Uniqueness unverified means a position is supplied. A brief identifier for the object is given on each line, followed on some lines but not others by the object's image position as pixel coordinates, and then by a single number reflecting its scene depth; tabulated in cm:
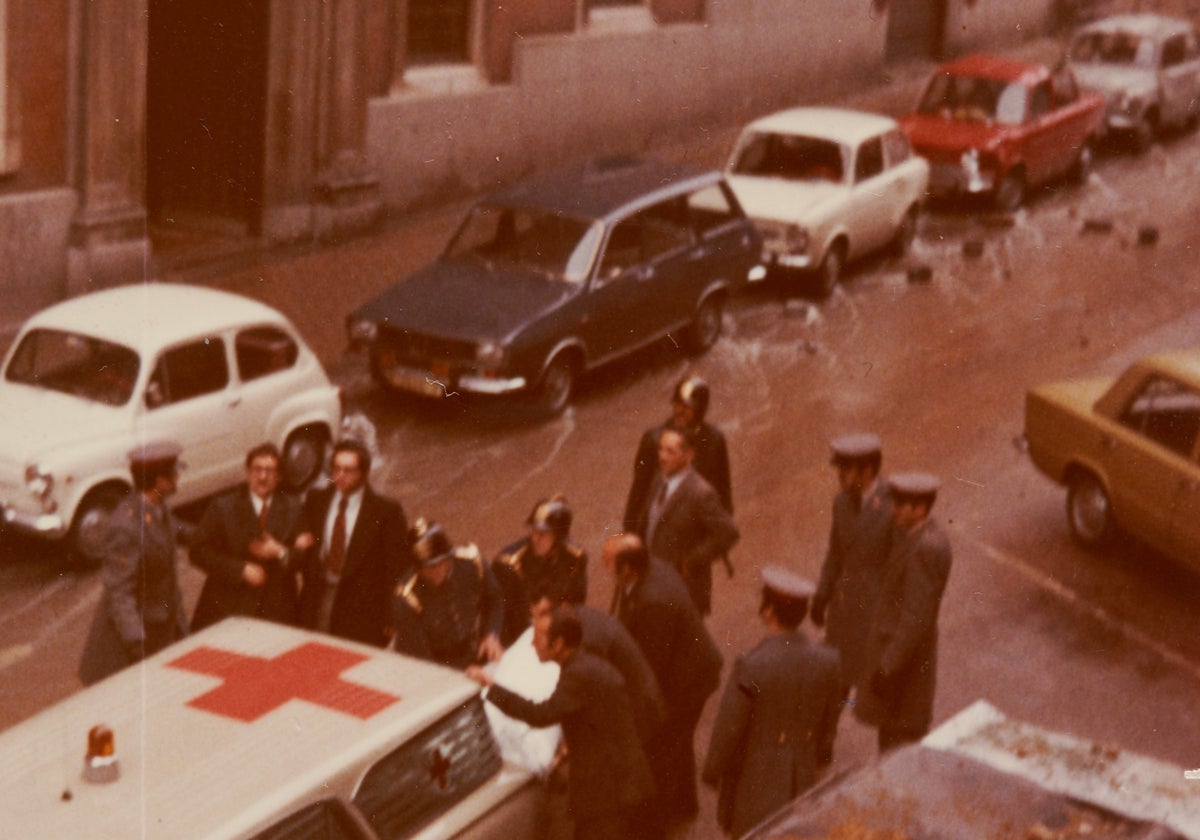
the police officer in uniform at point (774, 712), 773
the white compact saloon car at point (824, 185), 1847
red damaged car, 2195
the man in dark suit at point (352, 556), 921
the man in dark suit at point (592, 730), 763
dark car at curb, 1467
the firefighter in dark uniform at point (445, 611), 856
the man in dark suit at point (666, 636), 843
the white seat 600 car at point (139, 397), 1170
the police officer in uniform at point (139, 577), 888
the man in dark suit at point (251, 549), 909
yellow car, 1209
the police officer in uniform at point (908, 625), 907
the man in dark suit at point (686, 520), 970
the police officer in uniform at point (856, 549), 948
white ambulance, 627
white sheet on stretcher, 763
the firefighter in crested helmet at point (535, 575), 895
